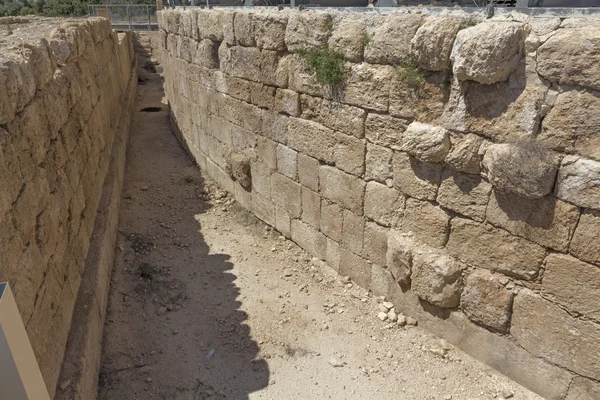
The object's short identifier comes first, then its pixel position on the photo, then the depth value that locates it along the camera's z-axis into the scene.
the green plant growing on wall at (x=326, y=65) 4.35
